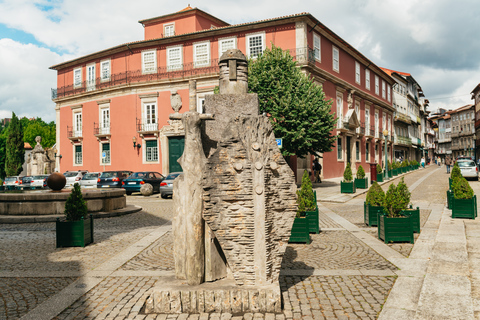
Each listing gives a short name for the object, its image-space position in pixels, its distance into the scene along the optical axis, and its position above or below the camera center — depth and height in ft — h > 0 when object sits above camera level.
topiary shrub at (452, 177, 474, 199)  33.06 -2.81
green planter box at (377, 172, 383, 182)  74.61 -3.37
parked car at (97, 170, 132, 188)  70.23 -3.06
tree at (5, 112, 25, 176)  131.64 +5.85
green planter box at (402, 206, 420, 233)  26.37 -4.02
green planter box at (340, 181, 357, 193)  57.36 -4.06
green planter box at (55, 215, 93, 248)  24.50 -4.47
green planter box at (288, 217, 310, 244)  24.38 -4.62
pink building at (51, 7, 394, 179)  86.74 +20.91
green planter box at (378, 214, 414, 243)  23.75 -4.43
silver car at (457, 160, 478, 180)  78.72 -2.19
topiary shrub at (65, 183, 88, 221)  25.52 -2.84
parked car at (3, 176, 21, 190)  78.28 -3.11
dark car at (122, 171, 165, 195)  69.46 -3.12
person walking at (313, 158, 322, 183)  78.23 -1.62
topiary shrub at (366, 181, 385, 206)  29.58 -2.83
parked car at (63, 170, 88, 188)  78.79 -2.35
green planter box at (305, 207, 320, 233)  27.29 -4.43
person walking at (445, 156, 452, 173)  102.63 -0.84
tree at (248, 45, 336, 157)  61.16 +9.94
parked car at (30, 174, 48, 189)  76.59 -3.13
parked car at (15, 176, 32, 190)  74.91 -3.52
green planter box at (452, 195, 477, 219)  32.37 -4.33
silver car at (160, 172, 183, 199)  59.52 -3.89
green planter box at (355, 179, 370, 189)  64.34 -3.90
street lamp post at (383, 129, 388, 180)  82.94 -1.31
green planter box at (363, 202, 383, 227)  29.80 -4.37
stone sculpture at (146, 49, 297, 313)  12.62 -1.85
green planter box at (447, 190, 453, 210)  37.84 -3.97
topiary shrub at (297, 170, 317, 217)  27.07 -2.76
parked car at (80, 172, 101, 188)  72.69 -3.10
